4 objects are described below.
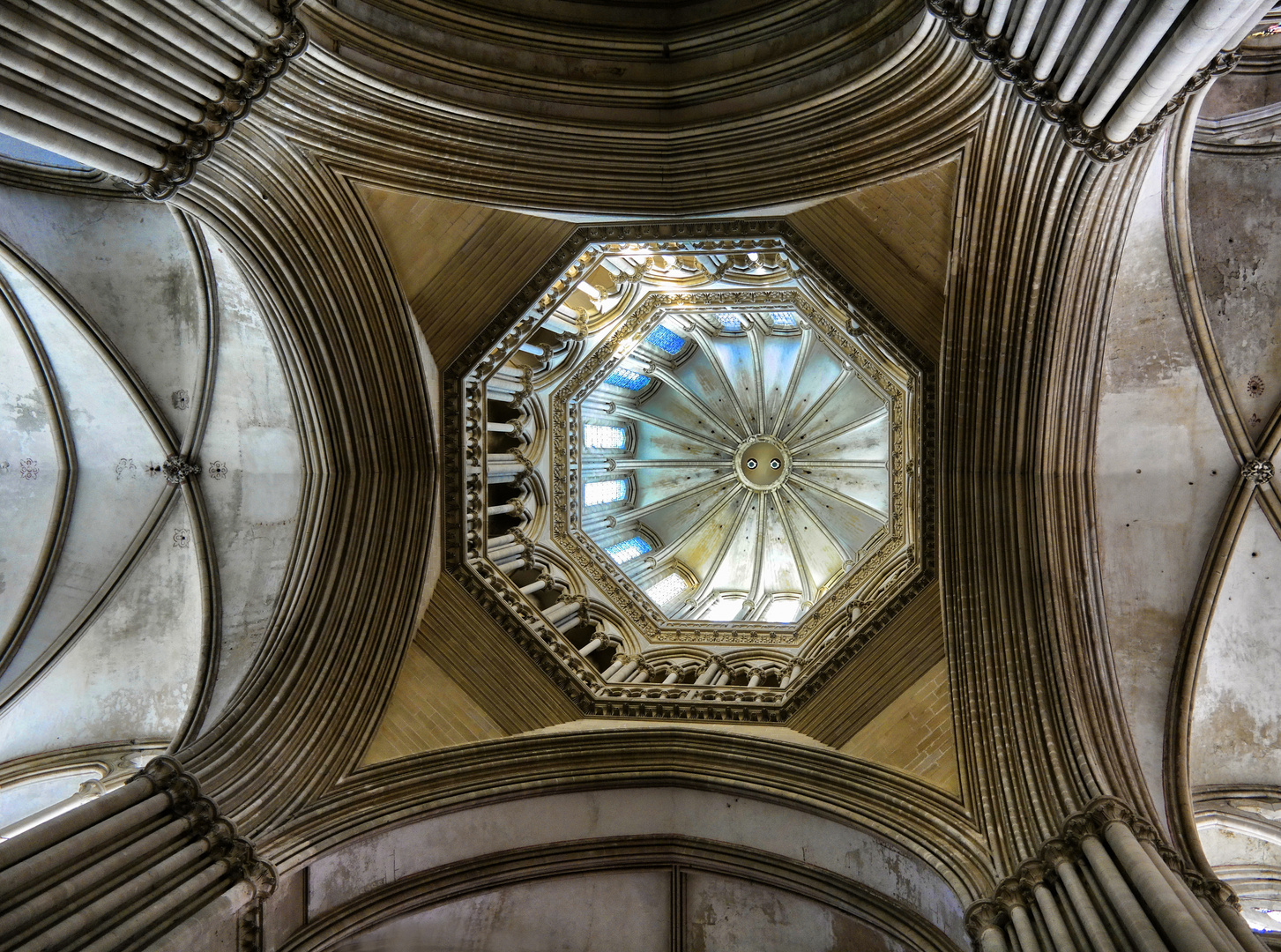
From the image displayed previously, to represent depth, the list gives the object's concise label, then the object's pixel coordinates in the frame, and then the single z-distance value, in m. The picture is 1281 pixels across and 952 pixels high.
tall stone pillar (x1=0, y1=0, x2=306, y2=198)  5.93
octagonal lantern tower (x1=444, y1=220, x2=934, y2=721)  11.38
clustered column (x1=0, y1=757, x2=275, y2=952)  6.18
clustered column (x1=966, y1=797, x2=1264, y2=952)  5.95
